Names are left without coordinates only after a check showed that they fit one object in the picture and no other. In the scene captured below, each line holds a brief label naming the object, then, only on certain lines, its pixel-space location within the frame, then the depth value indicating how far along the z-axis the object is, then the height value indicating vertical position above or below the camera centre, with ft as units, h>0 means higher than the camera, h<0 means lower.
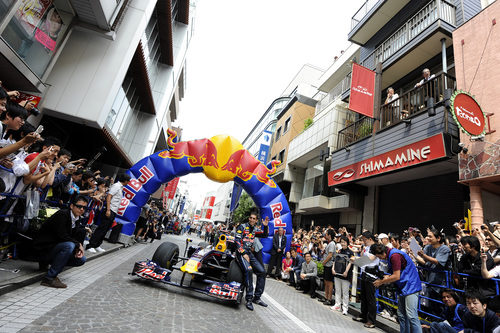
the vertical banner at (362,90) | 36.63 +24.26
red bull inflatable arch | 27.43 +6.45
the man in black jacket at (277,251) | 31.65 -0.29
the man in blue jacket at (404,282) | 13.70 -0.42
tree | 93.09 +11.36
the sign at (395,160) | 26.40 +12.83
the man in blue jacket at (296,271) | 28.61 -1.99
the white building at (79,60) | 22.18 +14.22
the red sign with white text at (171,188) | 99.99 +14.29
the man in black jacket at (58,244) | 12.35 -1.95
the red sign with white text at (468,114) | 22.86 +15.11
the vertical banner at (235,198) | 38.42 +6.18
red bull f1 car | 15.60 -2.41
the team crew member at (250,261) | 16.72 -1.16
